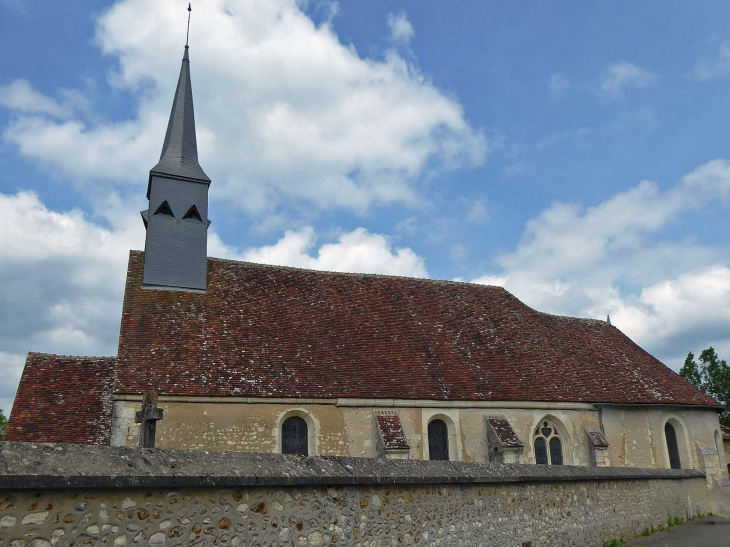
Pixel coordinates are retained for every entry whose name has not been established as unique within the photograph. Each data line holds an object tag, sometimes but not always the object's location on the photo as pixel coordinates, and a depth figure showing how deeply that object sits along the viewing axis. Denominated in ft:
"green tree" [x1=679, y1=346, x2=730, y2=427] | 105.19
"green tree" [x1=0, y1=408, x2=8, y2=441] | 142.40
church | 44.19
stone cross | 27.43
